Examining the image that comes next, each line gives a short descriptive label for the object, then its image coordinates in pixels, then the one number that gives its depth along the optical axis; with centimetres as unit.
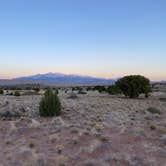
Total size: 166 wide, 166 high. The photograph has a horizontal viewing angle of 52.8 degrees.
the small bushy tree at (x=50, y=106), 1237
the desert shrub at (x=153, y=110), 1423
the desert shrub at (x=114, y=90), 2513
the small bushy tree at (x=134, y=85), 2292
